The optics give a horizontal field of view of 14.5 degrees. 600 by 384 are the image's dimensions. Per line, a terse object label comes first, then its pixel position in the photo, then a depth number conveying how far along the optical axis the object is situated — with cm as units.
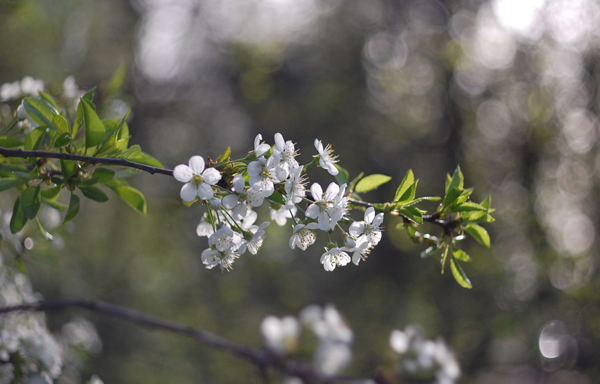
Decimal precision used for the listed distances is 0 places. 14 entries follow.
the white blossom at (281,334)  159
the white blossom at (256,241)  130
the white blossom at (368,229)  129
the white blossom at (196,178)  127
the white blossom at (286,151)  128
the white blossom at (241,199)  127
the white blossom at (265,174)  127
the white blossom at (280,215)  132
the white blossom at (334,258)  130
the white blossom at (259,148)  127
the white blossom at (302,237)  129
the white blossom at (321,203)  128
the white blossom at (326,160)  131
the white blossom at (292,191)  128
